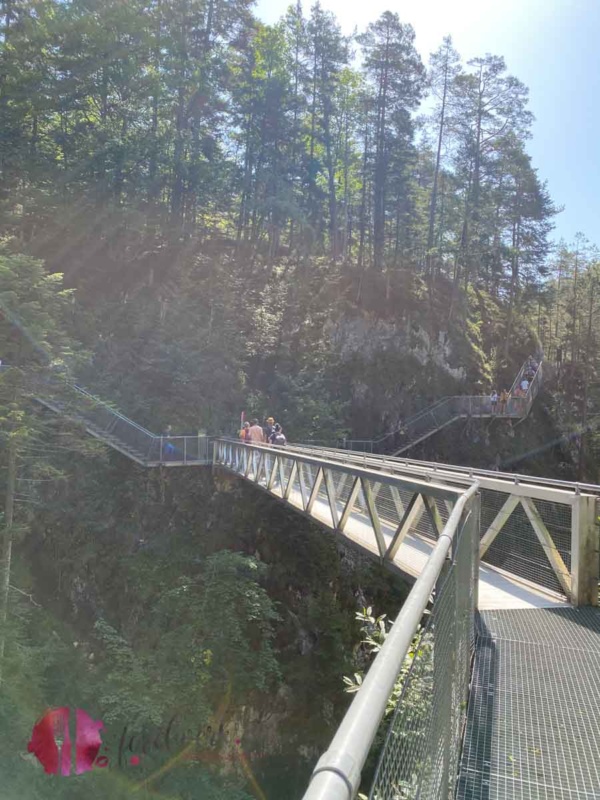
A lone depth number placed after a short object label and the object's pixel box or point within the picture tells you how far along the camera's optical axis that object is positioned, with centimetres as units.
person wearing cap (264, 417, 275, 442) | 1467
